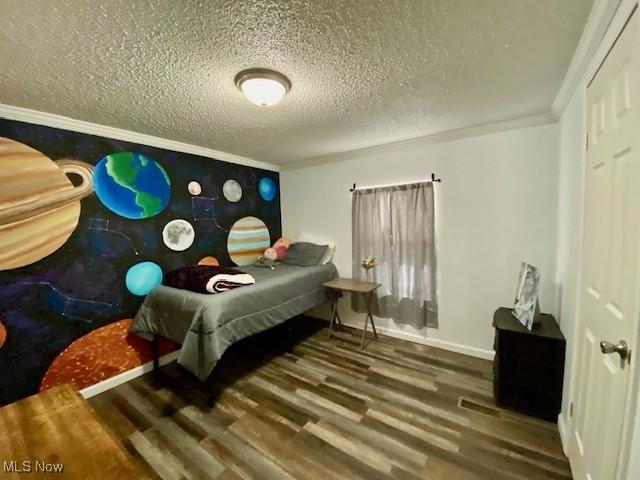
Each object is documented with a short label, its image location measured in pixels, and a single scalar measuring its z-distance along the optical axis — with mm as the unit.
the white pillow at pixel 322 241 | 3519
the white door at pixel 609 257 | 878
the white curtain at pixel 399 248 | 2830
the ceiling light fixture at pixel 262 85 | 1484
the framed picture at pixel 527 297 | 1873
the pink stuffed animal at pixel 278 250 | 3461
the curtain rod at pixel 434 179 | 2742
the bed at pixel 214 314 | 1943
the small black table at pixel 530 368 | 1752
